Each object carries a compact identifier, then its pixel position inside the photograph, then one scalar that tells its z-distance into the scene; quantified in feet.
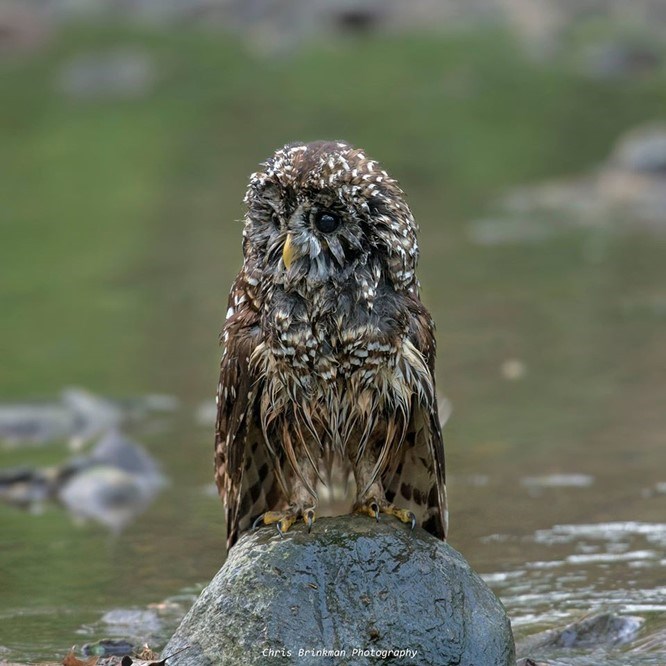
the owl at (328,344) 34.71
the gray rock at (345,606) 35.55
